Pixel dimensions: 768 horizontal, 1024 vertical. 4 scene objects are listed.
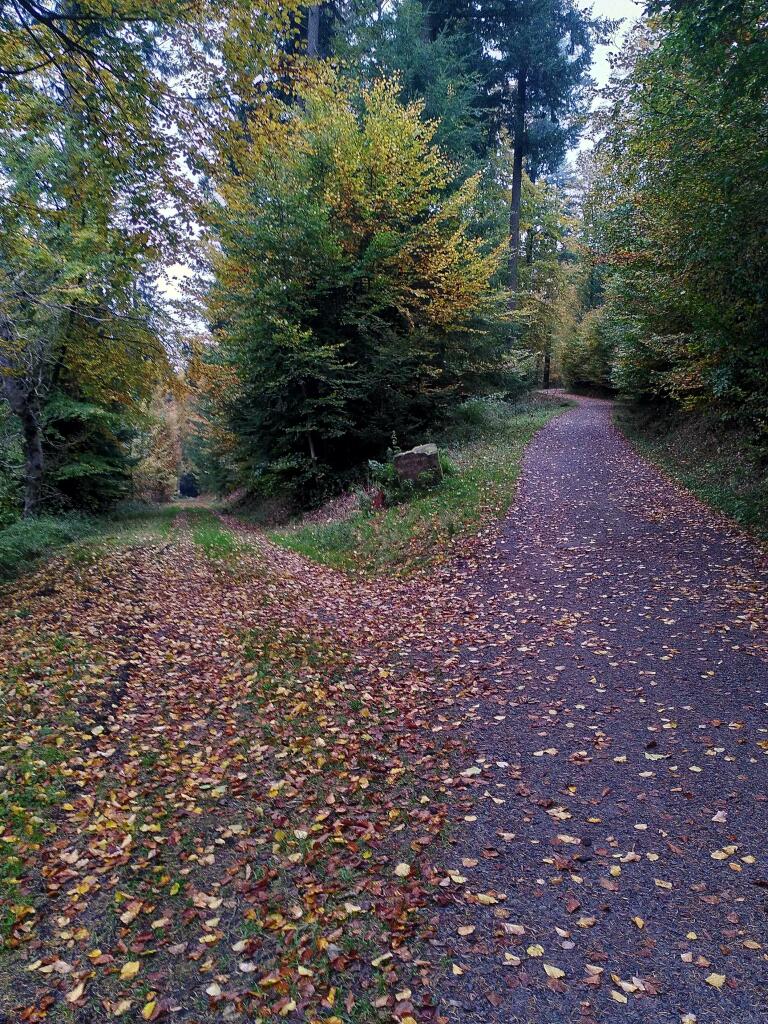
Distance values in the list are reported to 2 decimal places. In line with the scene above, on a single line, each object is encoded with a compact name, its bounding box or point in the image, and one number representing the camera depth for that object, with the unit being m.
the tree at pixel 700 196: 6.62
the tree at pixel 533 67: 22.56
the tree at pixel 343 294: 14.62
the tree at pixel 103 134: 5.12
